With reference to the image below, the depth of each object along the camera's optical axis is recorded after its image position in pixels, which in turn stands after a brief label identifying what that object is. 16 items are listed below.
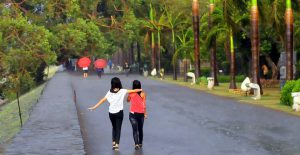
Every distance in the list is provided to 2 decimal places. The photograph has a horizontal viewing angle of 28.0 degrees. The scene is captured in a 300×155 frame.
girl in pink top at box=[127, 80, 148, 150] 13.25
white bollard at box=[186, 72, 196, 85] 45.50
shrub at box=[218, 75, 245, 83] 51.56
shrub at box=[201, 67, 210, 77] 61.37
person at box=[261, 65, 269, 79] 46.03
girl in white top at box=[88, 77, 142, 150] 12.98
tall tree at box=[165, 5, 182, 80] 56.28
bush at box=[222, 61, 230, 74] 60.14
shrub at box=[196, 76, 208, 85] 44.19
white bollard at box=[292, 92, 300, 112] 22.22
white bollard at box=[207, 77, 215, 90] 38.69
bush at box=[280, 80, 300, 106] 24.76
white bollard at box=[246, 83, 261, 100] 29.00
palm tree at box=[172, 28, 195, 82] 51.16
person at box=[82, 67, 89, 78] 59.98
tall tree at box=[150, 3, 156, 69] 62.72
